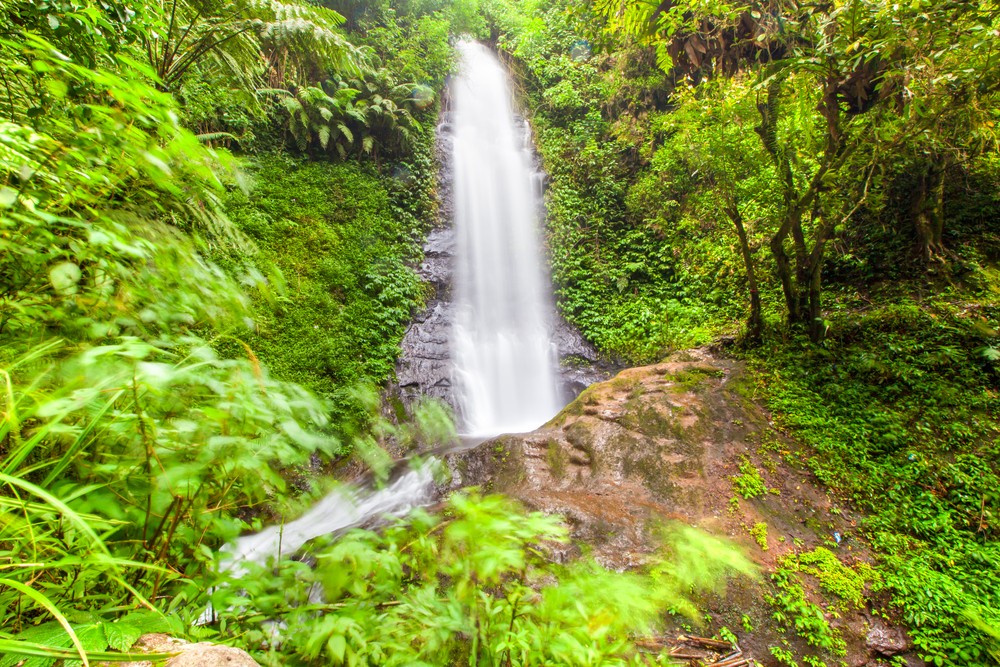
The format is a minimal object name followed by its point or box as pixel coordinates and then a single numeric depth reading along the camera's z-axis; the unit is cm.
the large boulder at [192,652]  69
